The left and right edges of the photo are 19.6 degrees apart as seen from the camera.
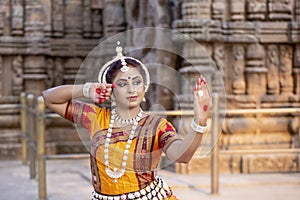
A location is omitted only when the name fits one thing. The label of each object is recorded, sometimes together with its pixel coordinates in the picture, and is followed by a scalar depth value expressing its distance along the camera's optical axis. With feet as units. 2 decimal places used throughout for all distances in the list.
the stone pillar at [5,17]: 43.46
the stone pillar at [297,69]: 34.90
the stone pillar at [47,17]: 45.22
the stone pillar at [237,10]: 34.38
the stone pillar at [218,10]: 33.83
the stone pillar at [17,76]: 43.73
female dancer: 11.92
